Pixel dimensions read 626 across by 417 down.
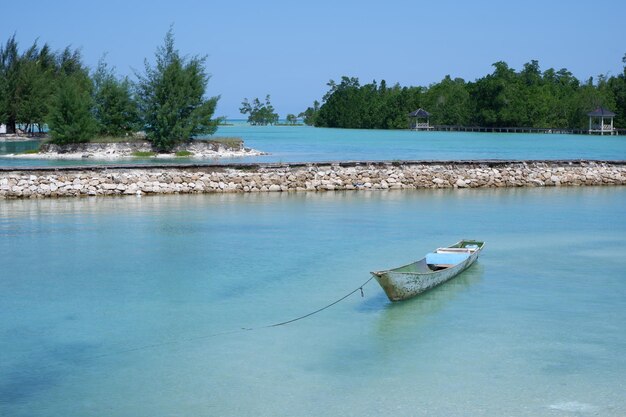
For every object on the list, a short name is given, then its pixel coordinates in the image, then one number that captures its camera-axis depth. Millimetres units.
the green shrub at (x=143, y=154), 42406
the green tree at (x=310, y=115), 161500
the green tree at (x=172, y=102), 42906
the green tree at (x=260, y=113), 183125
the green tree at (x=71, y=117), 42125
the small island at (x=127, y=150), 42000
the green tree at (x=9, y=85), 62547
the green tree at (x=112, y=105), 43906
